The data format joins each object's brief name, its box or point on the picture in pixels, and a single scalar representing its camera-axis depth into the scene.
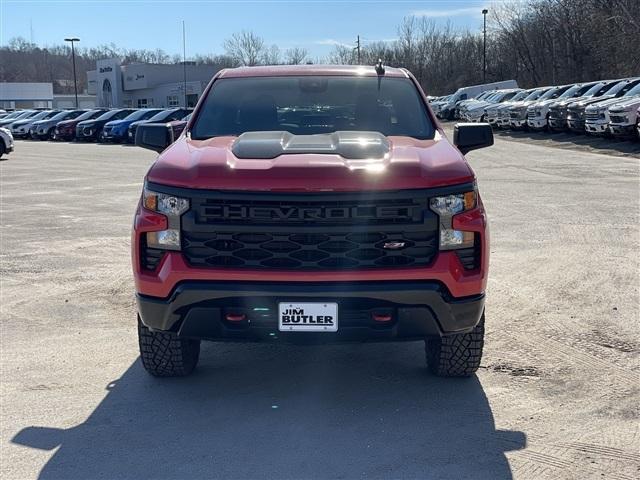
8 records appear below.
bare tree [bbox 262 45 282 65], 85.61
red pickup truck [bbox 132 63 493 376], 3.82
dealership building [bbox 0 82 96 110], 106.06
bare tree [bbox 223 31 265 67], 86.69
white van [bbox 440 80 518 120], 47.56
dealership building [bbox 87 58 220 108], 72.75
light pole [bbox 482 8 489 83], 70.04
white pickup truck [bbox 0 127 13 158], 24.11
